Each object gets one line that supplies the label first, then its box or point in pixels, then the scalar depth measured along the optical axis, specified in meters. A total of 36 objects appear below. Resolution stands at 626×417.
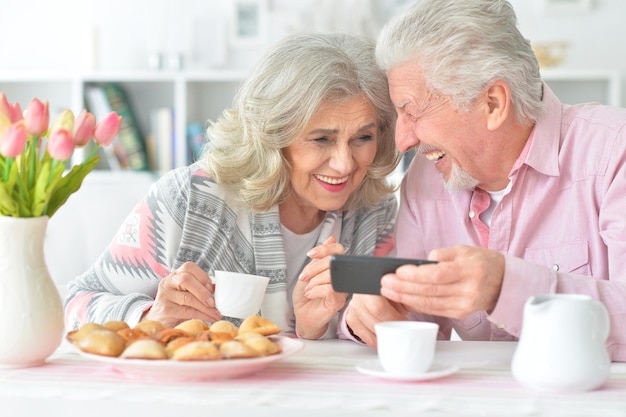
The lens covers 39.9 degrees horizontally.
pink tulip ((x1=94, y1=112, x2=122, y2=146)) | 1.28
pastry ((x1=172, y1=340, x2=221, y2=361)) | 1.15
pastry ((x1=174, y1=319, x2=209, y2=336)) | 1.33
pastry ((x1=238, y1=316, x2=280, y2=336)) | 1.32
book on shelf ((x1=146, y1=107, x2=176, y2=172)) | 4.22
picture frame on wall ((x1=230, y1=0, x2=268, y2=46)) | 4.26
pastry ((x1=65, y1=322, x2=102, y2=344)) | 1.24
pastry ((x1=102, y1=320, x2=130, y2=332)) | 1.28
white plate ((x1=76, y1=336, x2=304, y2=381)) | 1.13
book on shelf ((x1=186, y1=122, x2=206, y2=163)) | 4.17
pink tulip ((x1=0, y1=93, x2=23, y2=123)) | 1.26
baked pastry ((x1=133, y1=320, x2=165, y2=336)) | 1.32
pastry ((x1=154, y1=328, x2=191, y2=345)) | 1.23
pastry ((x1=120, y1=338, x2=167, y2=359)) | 1.15
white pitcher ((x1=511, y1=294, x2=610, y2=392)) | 1.11
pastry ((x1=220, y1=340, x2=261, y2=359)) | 1.17
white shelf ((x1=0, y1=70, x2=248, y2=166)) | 4.18
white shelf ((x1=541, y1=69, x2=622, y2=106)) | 3.97
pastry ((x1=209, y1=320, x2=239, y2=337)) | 1.31
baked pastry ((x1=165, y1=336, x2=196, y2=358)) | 1.18
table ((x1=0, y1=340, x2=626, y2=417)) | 1.05
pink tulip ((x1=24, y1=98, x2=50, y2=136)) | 1.23
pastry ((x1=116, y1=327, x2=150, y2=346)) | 1.23
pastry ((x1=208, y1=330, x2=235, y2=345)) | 1.22
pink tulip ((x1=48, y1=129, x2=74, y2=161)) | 1.20
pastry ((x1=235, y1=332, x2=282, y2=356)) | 1.20
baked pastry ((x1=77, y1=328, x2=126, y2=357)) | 1.18
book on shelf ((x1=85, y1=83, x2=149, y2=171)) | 4.21
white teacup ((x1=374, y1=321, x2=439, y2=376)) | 1.18
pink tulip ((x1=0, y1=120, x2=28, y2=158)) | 1.17
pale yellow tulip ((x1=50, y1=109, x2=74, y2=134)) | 1.25
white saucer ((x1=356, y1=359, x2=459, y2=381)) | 1.17
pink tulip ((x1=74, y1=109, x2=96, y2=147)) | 1.28
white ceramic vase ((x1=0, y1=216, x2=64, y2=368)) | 1.25
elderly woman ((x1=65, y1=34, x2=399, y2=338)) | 1.86
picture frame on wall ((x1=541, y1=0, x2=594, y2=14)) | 4.09
